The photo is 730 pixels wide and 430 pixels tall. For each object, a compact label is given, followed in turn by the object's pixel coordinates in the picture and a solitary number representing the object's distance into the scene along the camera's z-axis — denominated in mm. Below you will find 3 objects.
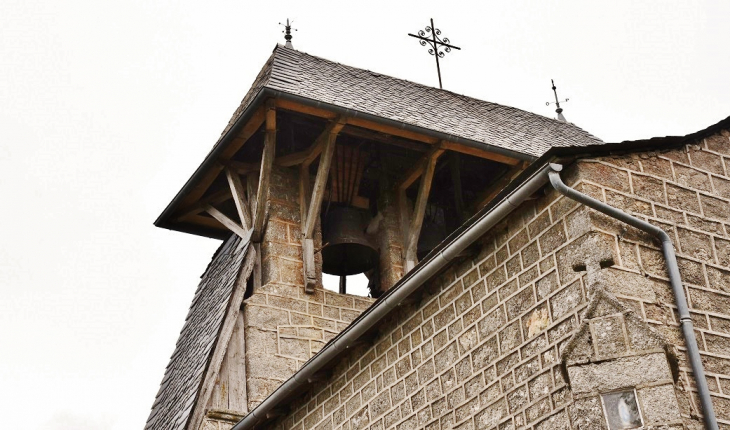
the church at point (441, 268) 6496
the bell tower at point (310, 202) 11703
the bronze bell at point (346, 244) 12797
